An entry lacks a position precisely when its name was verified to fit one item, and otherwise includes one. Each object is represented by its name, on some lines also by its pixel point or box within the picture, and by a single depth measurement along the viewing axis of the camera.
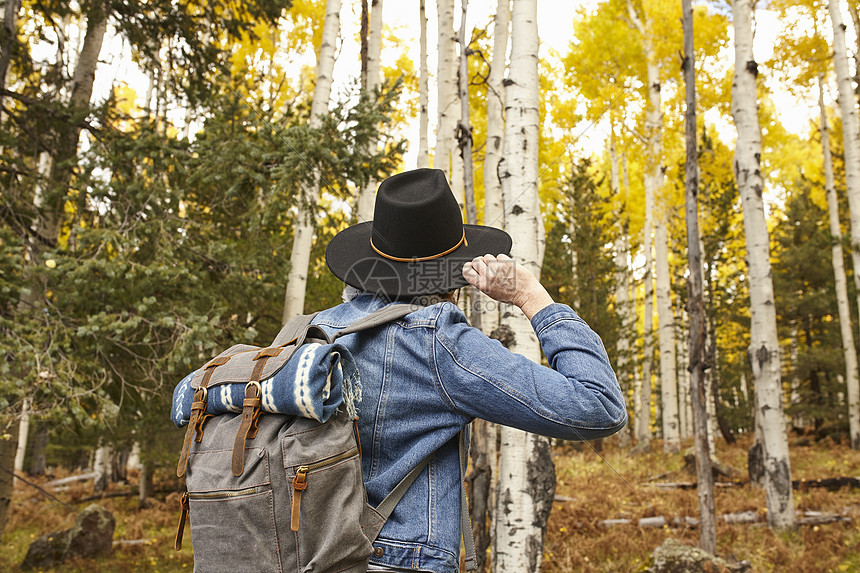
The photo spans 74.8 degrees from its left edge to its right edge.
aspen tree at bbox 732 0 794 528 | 6.09
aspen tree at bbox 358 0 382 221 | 7.61
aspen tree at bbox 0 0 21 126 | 4.93
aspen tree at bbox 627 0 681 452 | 12.35
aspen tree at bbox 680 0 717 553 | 5.19
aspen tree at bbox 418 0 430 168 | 9.41
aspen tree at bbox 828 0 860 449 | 9.70
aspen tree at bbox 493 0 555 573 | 3.69
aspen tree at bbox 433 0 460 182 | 7.89
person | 1.24
